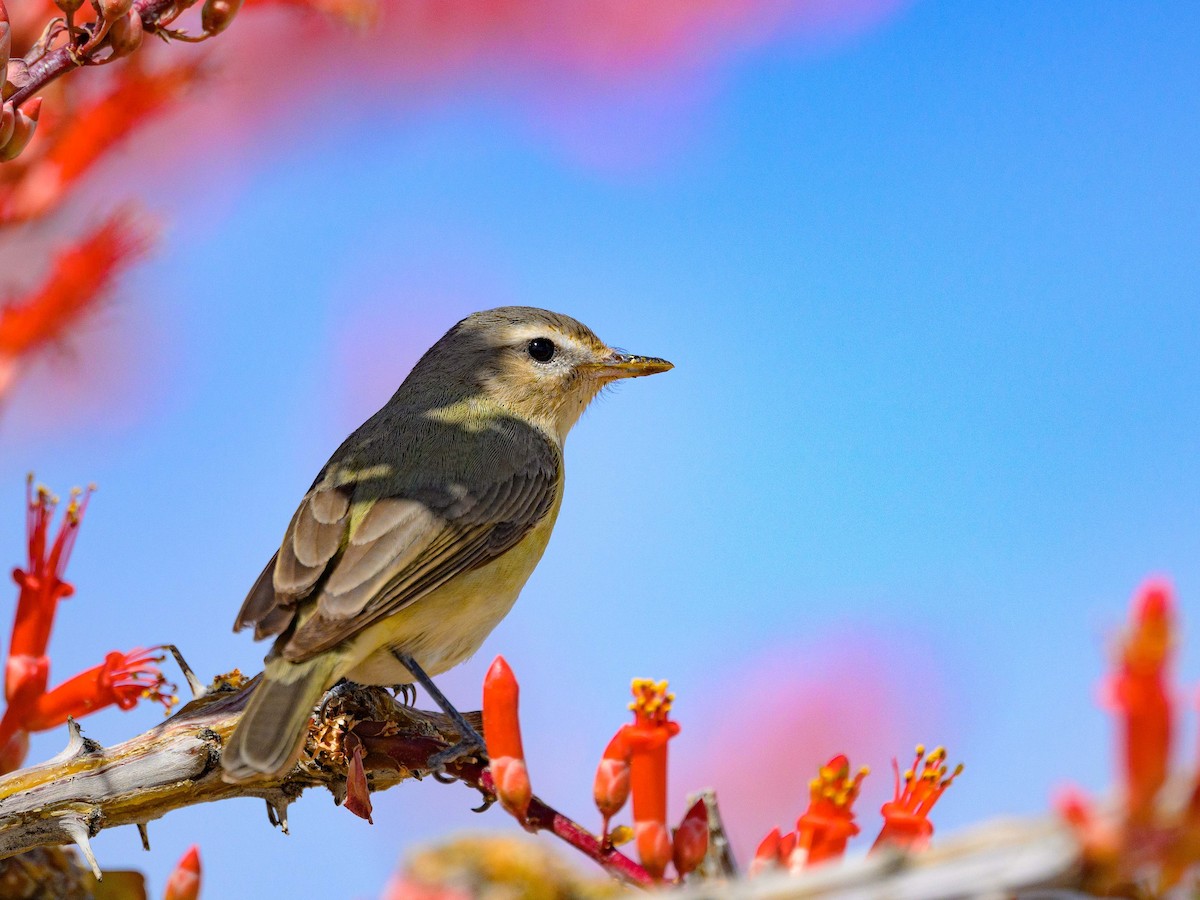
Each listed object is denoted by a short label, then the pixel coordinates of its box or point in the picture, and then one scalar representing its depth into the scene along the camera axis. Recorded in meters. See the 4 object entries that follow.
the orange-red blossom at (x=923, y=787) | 4.77
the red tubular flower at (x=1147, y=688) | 2.44
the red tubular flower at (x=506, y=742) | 4.73
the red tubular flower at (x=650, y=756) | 4.40
